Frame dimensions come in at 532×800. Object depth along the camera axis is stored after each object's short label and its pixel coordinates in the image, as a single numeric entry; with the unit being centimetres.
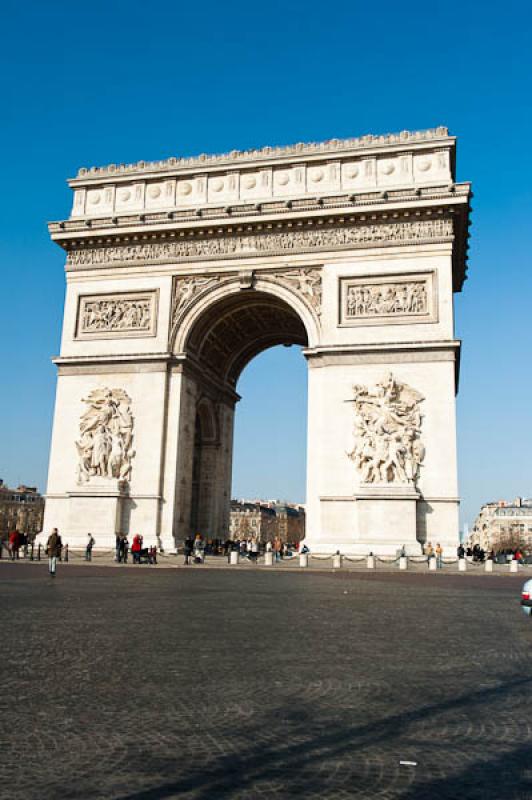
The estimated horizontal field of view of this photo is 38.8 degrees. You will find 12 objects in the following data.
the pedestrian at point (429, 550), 2568
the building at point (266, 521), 11200
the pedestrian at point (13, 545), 2695
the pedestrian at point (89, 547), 2663
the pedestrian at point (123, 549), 2639
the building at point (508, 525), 13150
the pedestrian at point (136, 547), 2541
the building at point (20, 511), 9675
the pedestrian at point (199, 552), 2796
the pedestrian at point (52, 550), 1840
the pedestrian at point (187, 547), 2724
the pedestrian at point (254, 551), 3203
